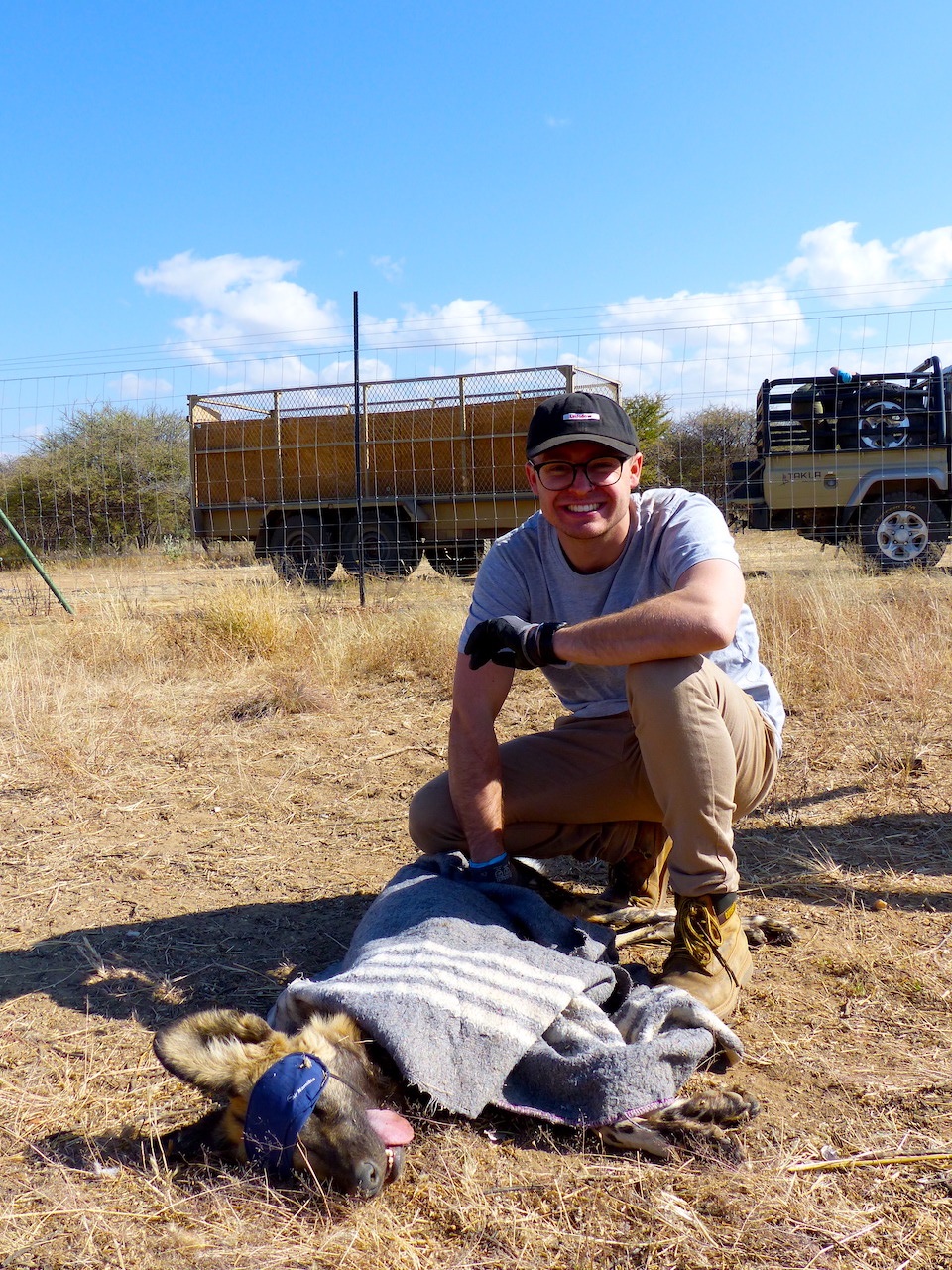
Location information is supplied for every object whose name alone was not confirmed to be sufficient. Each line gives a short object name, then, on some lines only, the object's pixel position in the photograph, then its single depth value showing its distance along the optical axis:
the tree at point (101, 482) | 17.92
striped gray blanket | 1.74
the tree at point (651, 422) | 16.36
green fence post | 8.40
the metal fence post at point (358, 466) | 7.70
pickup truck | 9.34
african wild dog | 1.56
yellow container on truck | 10.31
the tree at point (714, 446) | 10.71
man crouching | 2.19
